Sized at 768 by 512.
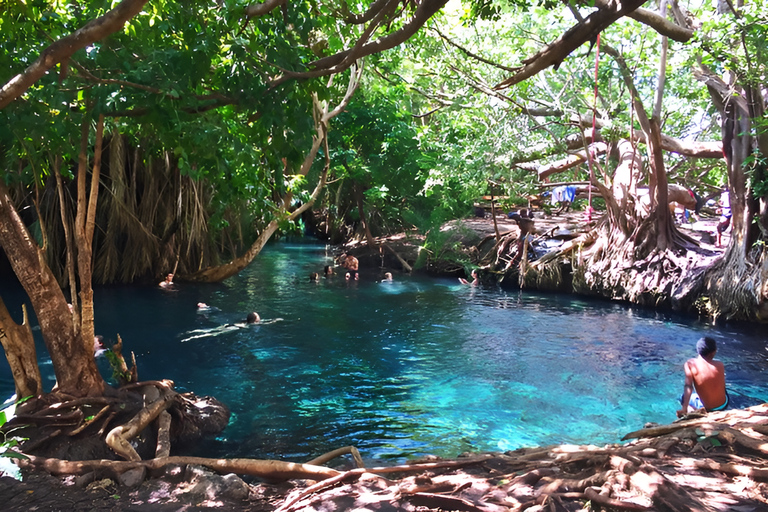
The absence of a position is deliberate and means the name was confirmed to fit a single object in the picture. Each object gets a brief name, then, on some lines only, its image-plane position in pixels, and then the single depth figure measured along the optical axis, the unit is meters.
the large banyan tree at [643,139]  12.08
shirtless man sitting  6.63
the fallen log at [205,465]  4.43
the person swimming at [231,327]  12.36
